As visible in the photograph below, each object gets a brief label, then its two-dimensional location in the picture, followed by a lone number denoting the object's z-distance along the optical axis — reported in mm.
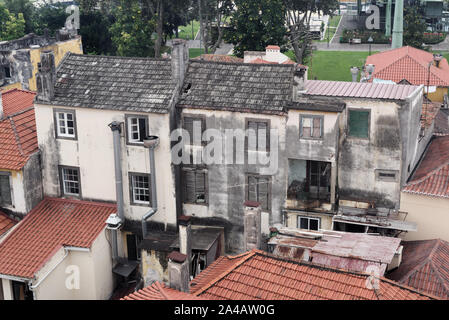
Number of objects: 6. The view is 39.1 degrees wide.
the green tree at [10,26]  78562
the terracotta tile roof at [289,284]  22609
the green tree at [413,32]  82938
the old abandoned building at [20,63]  59781
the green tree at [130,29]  75750
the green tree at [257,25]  70250
